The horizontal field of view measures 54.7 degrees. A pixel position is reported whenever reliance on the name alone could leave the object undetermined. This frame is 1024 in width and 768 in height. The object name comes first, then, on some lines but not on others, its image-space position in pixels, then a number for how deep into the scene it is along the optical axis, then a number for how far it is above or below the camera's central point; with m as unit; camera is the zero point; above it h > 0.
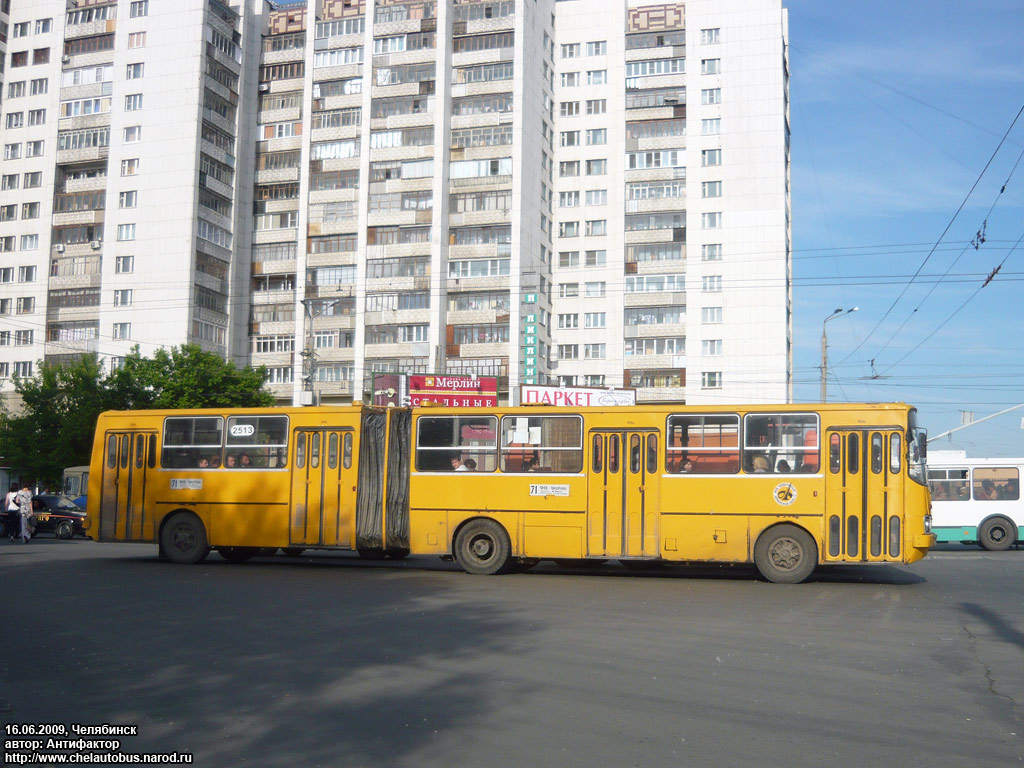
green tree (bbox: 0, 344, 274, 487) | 56.94 +2.69
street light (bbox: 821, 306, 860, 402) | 39.09 +4.25
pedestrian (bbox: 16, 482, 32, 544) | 31.58 -2.29
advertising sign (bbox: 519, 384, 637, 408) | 50.22 +2.88
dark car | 37.41 -3.00
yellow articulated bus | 16.77 -0.62
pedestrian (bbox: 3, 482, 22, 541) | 32.66 -2.49
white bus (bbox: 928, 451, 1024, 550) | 29.28 -1.17
